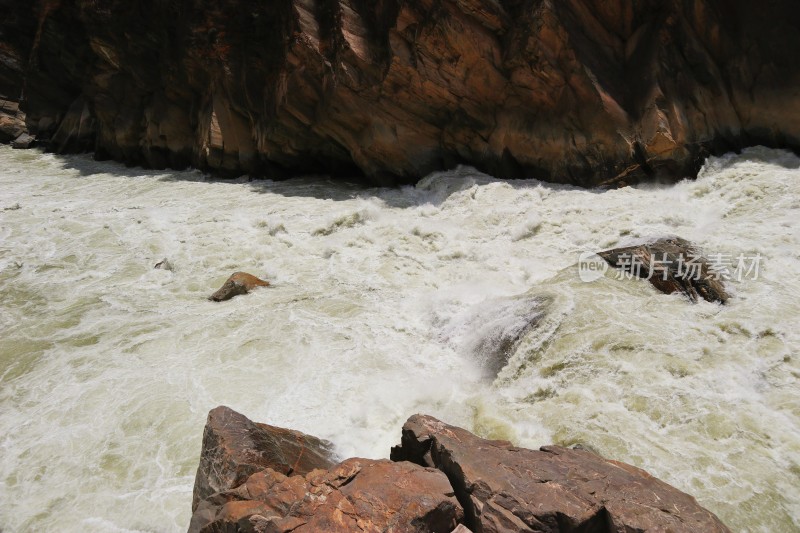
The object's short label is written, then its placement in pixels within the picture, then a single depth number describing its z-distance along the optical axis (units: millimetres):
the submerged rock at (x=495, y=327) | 7055
